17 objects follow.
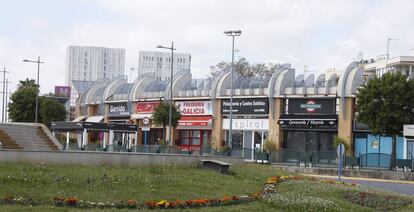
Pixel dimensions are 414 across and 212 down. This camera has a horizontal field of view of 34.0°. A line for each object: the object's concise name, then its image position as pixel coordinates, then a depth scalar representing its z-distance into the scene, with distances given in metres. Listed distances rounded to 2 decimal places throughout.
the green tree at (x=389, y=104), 45.97
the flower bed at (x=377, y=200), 18.94
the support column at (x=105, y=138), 75.33
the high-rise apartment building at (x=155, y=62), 141.75
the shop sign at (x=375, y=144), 56.56
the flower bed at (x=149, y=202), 13.73
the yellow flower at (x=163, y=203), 14.72
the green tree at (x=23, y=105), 82.44
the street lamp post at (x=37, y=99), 75.70
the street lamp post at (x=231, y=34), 57.81
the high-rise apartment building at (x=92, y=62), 168.00
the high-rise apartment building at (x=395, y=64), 93.66
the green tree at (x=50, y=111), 79.30
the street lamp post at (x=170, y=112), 58.79
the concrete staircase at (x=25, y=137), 32.57
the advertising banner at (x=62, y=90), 136.70
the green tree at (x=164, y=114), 62.50
